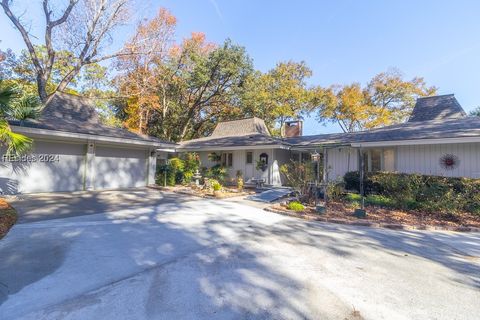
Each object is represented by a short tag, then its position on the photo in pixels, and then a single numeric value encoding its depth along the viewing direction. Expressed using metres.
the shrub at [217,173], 15.56
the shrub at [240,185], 13.61
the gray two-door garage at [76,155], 9.83
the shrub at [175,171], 14.60
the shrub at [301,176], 9.41
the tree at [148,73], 18.91
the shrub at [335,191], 9.73
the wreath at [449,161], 9.98
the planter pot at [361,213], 7.47
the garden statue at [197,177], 14.07
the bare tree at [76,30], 14.49
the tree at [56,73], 20.00
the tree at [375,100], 27.22
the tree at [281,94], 24.80
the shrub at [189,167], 15.18
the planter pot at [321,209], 7.89
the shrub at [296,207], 8.28
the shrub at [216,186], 11.44
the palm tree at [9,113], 6.07
